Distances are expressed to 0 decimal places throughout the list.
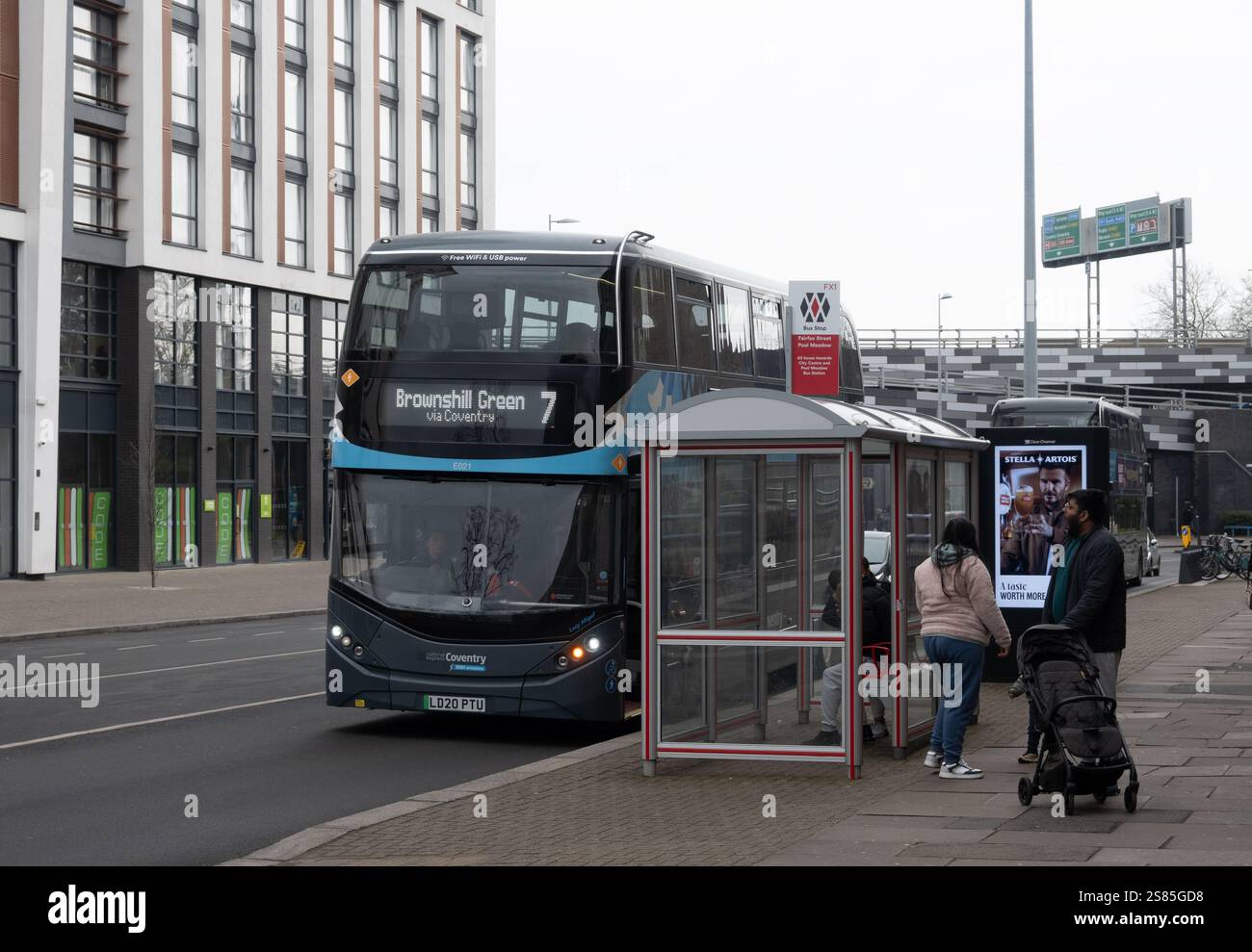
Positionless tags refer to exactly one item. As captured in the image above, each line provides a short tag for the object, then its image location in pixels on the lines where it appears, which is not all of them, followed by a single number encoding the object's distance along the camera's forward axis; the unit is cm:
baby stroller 893
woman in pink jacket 1036
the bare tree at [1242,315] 10120
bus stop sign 1592
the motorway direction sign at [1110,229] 10469
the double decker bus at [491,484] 1275
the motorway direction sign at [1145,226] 10219
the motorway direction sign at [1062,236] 10781
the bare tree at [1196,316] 10362
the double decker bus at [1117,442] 3309
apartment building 3756
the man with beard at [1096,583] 973
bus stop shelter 1051
